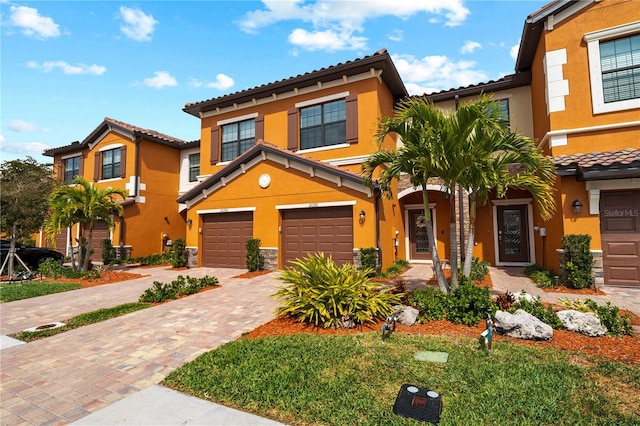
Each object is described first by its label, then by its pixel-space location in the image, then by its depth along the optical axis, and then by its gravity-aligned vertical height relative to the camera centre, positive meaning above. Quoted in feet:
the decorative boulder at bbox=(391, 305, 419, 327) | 19.39 -5.25
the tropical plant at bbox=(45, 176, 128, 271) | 41.55 +3.96
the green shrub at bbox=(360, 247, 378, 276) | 34.88 -2.83
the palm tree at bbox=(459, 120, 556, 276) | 20.13 +4.52
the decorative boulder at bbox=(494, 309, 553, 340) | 16.56 -5.22
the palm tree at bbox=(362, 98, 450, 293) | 20.80 +6.01
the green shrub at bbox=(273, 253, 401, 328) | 19.75 -4.28
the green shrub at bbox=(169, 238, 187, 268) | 48.52 -3.13
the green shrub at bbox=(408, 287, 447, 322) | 20.04 -4.79
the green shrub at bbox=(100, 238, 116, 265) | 53.57 -2.81
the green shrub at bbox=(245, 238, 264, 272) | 42.27 -3.00
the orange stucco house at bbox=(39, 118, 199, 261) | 57.98 +11.90
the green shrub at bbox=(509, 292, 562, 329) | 18.17 -4.83
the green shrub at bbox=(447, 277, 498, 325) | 19.30 -4.70
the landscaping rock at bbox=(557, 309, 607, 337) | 16.94 -5.18
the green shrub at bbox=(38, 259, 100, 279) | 41.24 -4.88
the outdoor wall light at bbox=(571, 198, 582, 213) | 30.01 +2.47
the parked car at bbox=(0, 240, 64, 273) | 48.03 -2.77
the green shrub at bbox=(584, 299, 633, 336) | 16.80 -5.01
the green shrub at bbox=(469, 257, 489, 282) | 33.09 -4.27
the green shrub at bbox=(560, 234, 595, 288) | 28.32 -2.86
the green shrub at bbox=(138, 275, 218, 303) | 27.84 -5.28
